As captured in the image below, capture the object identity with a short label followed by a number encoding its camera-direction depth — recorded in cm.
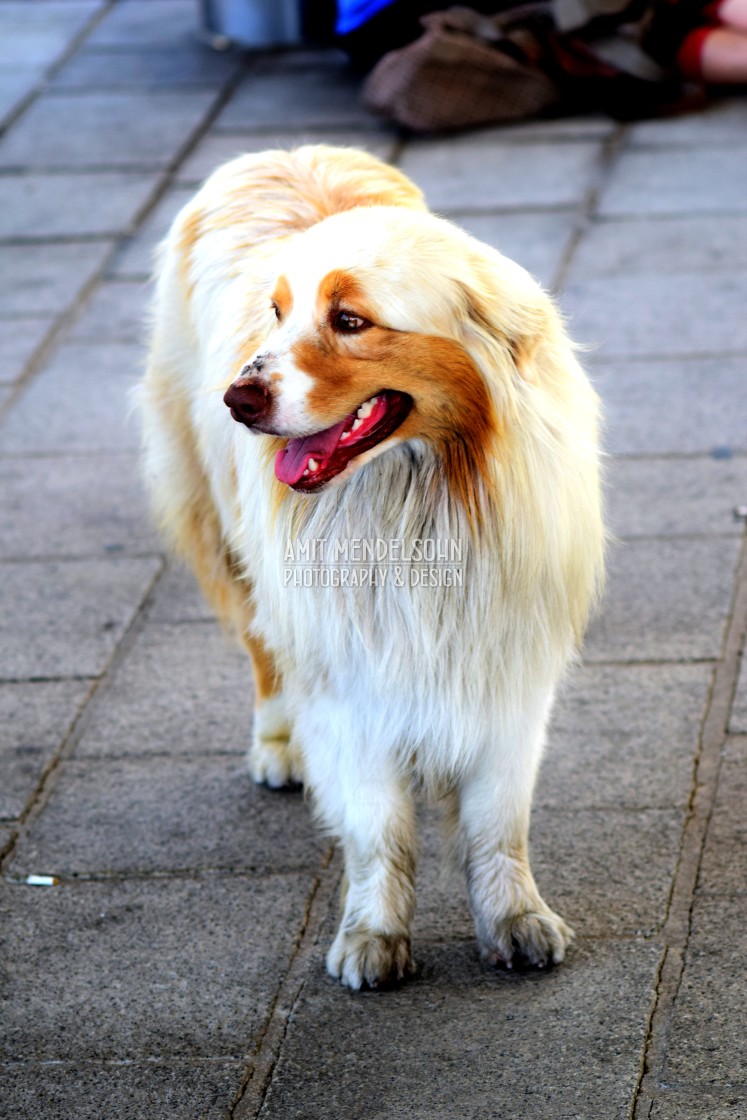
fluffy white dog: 561
